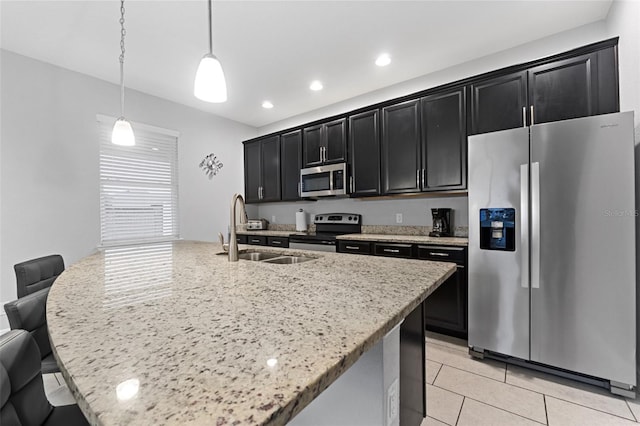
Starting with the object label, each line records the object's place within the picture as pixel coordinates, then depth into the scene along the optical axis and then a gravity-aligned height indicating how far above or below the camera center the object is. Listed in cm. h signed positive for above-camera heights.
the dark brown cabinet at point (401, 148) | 305 +71
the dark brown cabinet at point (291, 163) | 418 +75
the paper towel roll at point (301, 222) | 442 -17
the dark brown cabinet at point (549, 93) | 214 +97
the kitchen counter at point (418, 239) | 258 -30
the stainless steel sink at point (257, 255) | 208 -33
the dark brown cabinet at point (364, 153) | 335 +71
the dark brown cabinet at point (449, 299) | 252 -83
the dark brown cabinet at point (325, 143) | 368 +95
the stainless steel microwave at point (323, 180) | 363 +42
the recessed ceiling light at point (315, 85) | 346 +161
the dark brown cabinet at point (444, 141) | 274 +71
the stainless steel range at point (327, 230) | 349 -28
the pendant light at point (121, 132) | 223 +65
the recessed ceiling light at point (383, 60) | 286 +159
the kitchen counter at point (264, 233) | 406 -32
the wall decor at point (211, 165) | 436 +76
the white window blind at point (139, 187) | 339 +35
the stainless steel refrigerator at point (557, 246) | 177 -26
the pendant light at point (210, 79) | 146 +71
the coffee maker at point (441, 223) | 303 -15
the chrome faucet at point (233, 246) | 161 -20
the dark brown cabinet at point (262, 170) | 449 +71
